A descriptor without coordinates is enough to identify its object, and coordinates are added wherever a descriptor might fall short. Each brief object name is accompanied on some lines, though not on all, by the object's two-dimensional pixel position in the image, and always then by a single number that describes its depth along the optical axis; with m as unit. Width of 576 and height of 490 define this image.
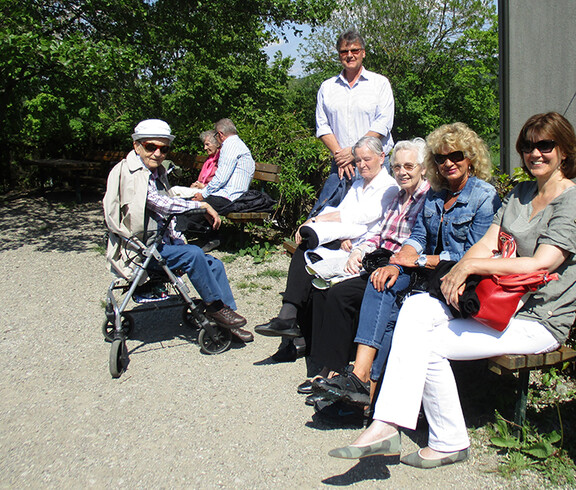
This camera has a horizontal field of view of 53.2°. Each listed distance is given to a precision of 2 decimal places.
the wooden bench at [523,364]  2.99
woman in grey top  2.99
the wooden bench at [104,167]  7.49
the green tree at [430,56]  33.66
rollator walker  4.36
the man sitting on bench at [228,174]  7.23
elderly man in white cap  4.45
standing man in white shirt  5.17
